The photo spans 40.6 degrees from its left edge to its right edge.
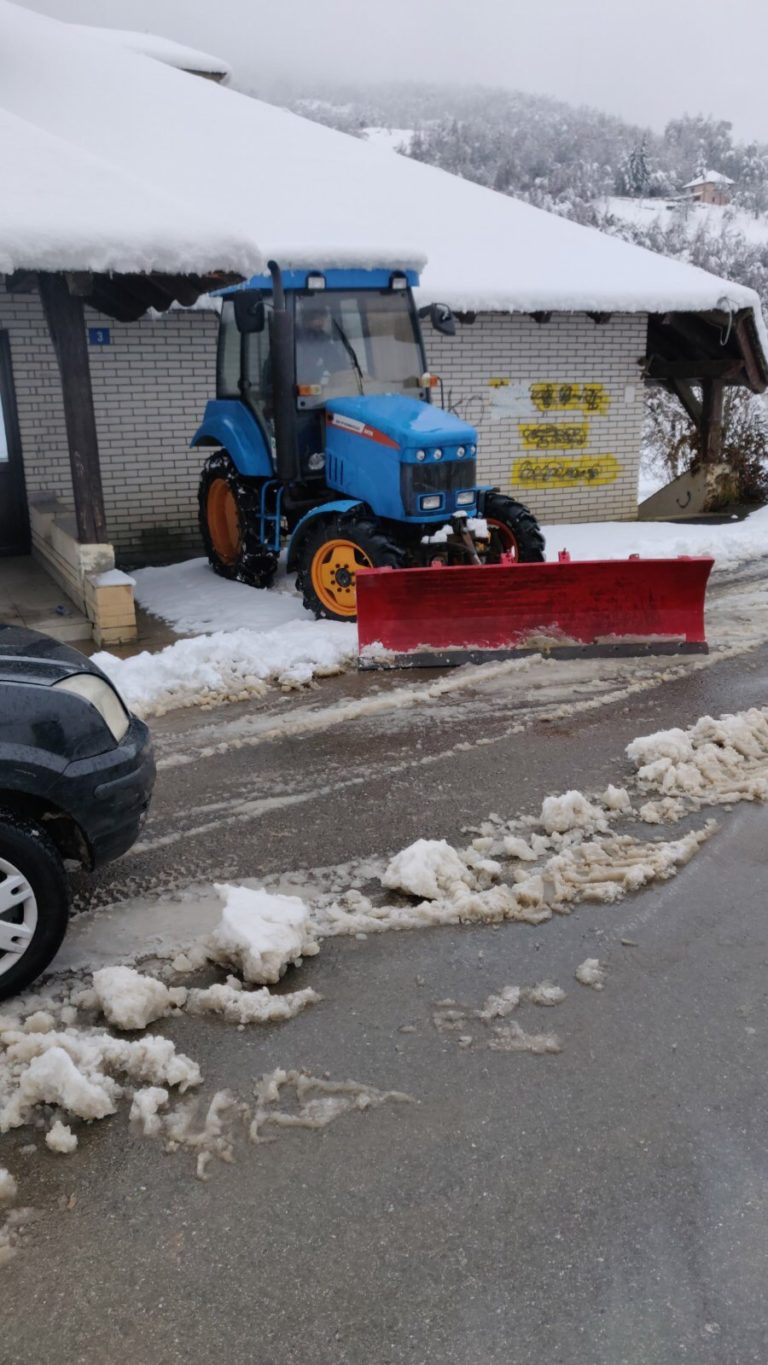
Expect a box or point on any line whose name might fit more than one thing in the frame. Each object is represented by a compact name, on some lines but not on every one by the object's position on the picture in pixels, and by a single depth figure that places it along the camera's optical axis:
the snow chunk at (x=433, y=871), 4.05
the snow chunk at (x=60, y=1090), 2.85
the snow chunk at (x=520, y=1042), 3.18
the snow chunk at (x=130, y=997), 3.22
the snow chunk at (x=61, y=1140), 2.76
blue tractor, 7.89
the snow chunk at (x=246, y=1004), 3.32
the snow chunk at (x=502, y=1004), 3.35
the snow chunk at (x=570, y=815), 4.57
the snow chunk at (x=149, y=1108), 2.83
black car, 3.30
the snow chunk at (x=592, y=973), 3.50
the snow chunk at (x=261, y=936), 3.49
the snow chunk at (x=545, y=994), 3.41
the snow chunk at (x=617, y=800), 4.80
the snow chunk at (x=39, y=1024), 3.16
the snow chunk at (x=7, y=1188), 2.61
